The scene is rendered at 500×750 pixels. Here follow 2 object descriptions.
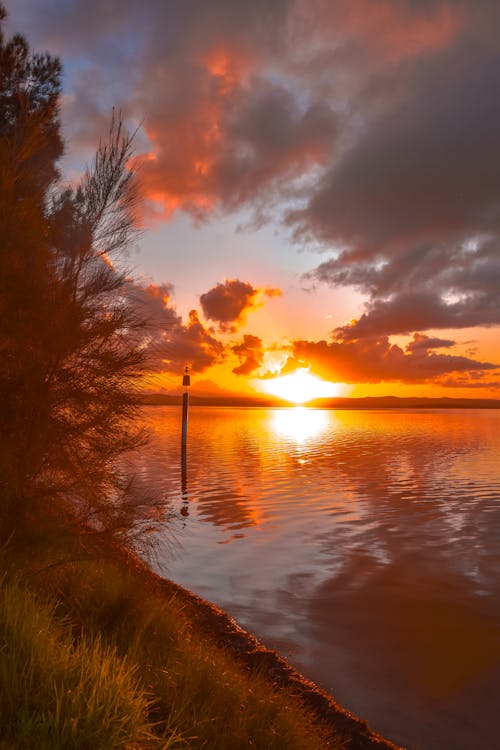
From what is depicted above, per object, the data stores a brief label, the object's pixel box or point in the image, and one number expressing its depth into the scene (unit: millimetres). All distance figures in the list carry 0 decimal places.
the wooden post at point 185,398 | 29666
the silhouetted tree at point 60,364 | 7605
